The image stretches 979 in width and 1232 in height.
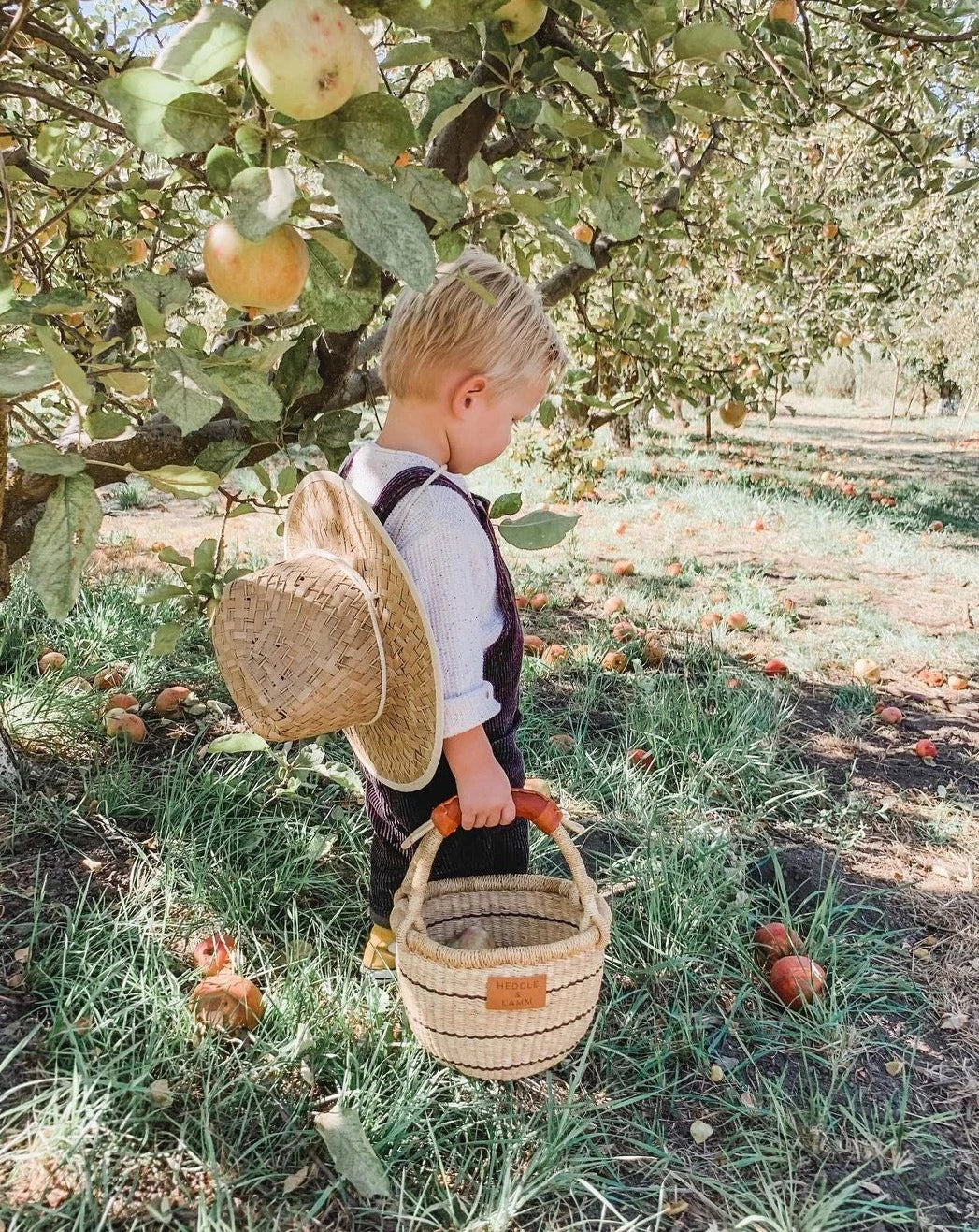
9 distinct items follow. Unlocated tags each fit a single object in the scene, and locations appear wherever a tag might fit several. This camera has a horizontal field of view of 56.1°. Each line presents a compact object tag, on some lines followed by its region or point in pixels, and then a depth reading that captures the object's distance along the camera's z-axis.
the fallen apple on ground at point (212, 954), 1.60
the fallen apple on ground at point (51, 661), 2.51
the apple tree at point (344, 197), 0.61
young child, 1.36
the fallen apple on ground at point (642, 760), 2.44
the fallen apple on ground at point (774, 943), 1.82
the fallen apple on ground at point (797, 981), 1.74
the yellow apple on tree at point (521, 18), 0.89
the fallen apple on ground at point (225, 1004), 1.50
